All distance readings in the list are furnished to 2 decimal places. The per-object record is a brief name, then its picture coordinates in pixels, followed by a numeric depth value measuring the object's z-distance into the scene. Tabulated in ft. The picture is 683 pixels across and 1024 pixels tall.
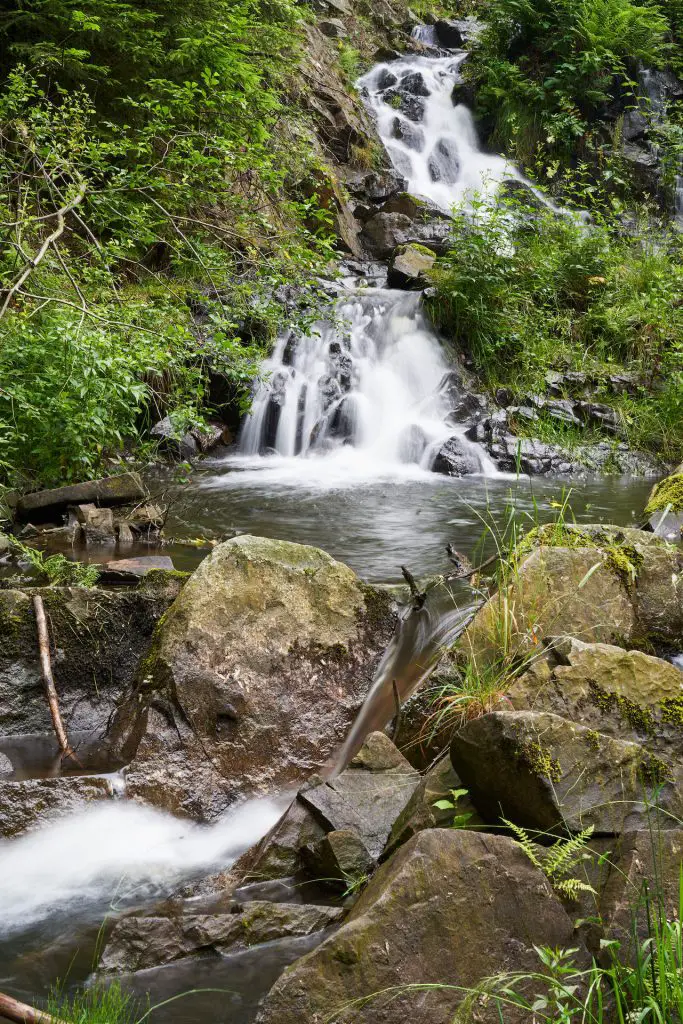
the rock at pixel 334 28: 65.05
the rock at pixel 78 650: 13.92
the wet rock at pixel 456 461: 33.27
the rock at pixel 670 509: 18.71
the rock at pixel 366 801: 10.25
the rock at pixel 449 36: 72.38
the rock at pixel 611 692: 9.34
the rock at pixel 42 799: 11.07
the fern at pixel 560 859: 7.32
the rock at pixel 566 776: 8.03
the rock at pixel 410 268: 42.39
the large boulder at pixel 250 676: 12.39
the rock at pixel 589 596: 12.06
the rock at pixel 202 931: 8.68
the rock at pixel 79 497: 21.48
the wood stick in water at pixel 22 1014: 6.32
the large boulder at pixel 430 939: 6.91
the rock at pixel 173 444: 31.37
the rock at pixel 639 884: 6.82
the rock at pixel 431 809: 8.99
